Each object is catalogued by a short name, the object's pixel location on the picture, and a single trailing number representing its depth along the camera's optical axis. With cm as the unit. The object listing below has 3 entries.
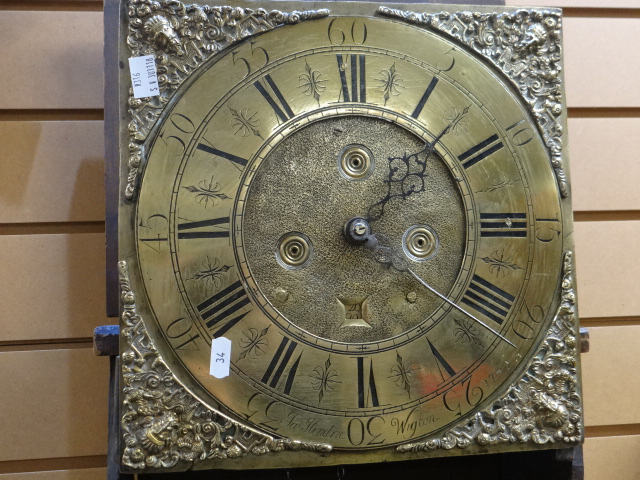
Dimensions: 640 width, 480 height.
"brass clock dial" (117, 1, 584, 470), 36
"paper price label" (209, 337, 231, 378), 36
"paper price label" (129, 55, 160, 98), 37
